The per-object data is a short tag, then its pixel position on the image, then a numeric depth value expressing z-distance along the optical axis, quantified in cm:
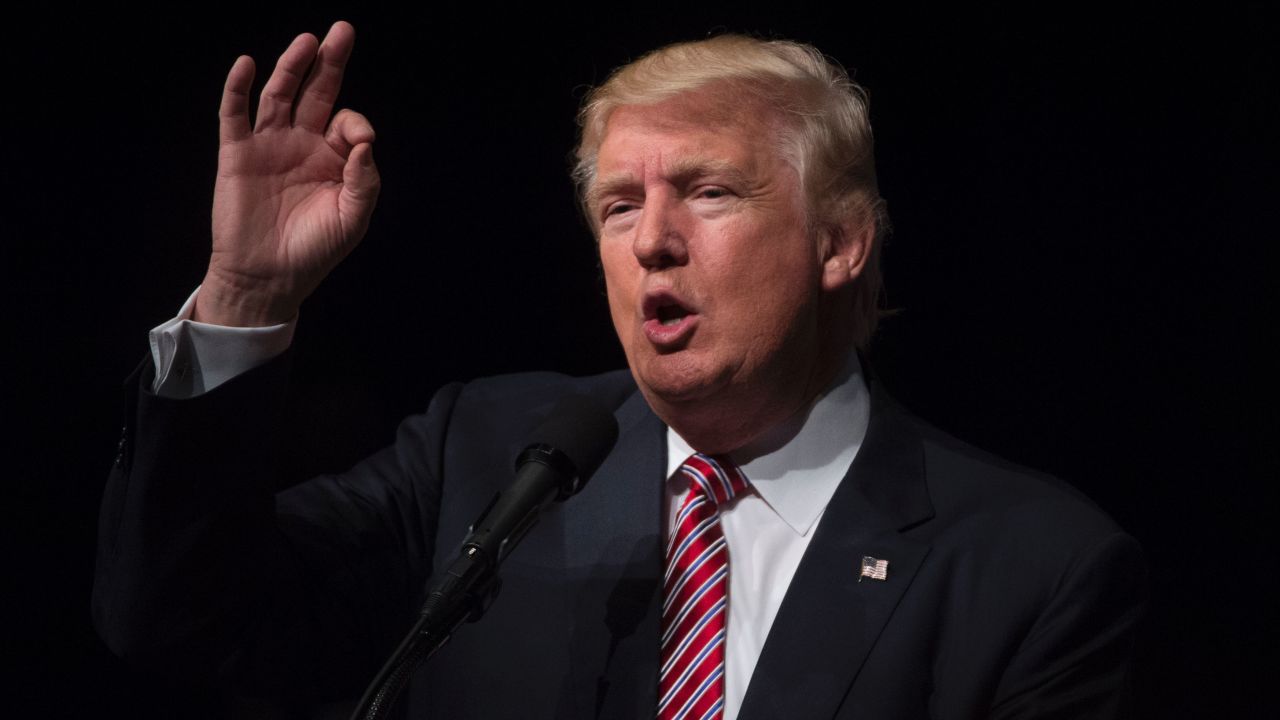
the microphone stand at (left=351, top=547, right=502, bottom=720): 541
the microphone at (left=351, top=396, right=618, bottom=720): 542
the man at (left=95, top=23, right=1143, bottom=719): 559
